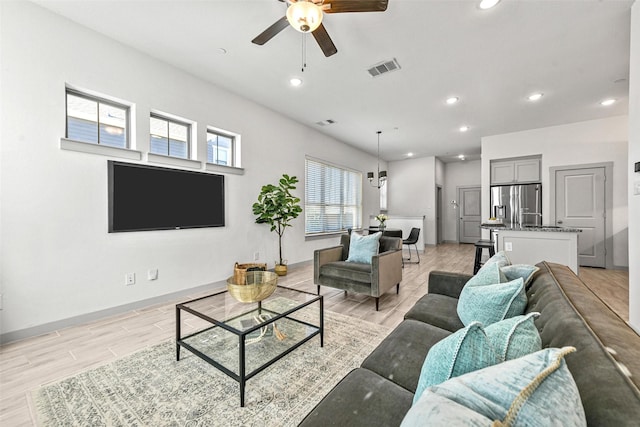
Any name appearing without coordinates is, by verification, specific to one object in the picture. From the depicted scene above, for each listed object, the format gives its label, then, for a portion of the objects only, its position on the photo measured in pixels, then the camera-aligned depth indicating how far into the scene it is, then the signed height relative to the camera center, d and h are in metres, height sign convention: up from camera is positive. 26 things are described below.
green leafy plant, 4.26 +0.09
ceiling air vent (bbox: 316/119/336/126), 5.34 +1.87
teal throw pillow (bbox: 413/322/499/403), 0.73 -0.41
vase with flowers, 6.26 -0.16
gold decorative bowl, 1.94 -0.58
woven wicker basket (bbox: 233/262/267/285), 2.13 -0.80
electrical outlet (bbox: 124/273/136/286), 2.96 -0.76
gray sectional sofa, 0.55 -0.41
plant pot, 4.56 -1.01
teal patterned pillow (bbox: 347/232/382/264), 3.28 -0.45
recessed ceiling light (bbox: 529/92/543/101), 4.07 +1.85
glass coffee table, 1.83 -0.96
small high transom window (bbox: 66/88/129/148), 2.73 +1.02
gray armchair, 2.92 -0.69
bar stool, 4.08 -0.56
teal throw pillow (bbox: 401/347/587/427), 0.49 -0.38
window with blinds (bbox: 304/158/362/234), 5.79 +0.36
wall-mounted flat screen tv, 2.91 +0.18
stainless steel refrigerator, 5.70 +0.21
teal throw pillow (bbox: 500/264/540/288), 1.58 -0.37
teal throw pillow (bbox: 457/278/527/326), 1.28 -0.46
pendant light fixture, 6.08 +0.89
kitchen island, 3.30 -0.42
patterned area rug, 1.45 -1.14
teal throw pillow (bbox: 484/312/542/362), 0.79 -0.40
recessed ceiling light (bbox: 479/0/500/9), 2.31 +1.87
